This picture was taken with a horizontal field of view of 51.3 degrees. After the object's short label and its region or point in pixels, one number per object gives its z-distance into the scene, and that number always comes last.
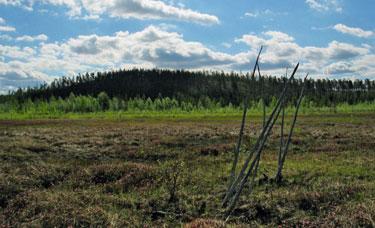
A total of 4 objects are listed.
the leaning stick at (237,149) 10.68
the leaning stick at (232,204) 9.91
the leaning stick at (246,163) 10.16
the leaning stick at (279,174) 13.94
